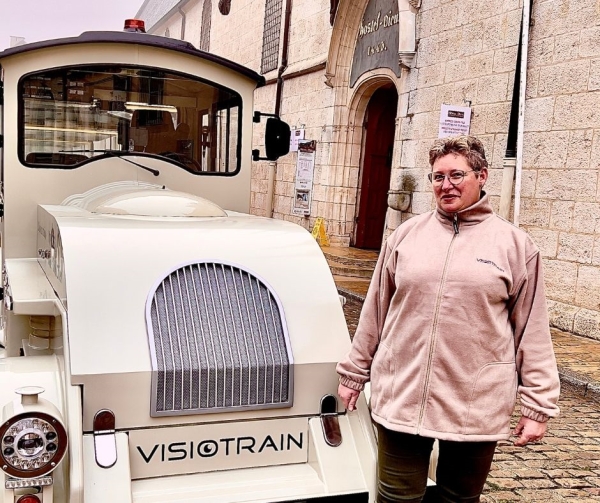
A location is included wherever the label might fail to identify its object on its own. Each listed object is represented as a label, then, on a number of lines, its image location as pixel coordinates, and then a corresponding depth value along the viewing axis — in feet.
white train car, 7.88
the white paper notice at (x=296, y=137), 50.29
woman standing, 7.55
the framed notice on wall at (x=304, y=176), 48.37
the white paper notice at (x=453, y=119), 29.76
